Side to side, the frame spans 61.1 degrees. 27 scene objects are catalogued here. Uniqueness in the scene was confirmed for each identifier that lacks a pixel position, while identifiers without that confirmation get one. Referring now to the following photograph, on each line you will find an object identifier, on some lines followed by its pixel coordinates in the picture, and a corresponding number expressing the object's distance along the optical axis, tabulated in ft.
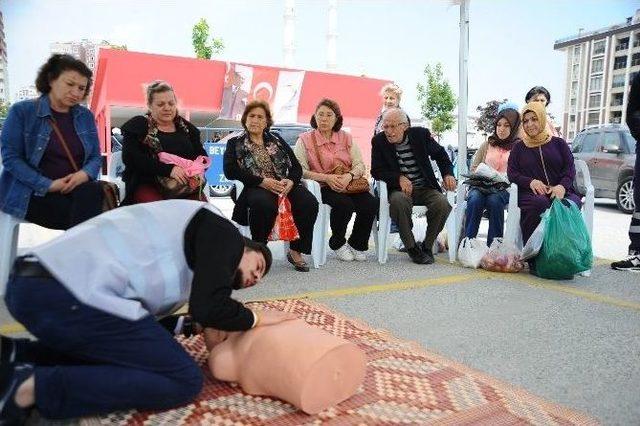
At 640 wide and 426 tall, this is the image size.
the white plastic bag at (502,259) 13.94
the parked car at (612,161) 29.60
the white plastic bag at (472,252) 14.33
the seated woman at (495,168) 15.17
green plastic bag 12.88
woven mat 5.86
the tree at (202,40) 82.02
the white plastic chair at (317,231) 14.42
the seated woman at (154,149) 12.44
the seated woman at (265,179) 13.44
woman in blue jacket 10.90
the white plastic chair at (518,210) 14.33
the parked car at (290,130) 40.93
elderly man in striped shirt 15.20
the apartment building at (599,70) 188.14
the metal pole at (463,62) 18.19
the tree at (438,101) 96.89
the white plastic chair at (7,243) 11.10
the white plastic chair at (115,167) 14.11
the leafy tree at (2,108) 169.59
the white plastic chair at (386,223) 15.14
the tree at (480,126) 72.60
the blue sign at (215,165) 36.35
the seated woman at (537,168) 14.01
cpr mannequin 5.89
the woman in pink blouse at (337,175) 14.93
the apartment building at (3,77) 253.28
